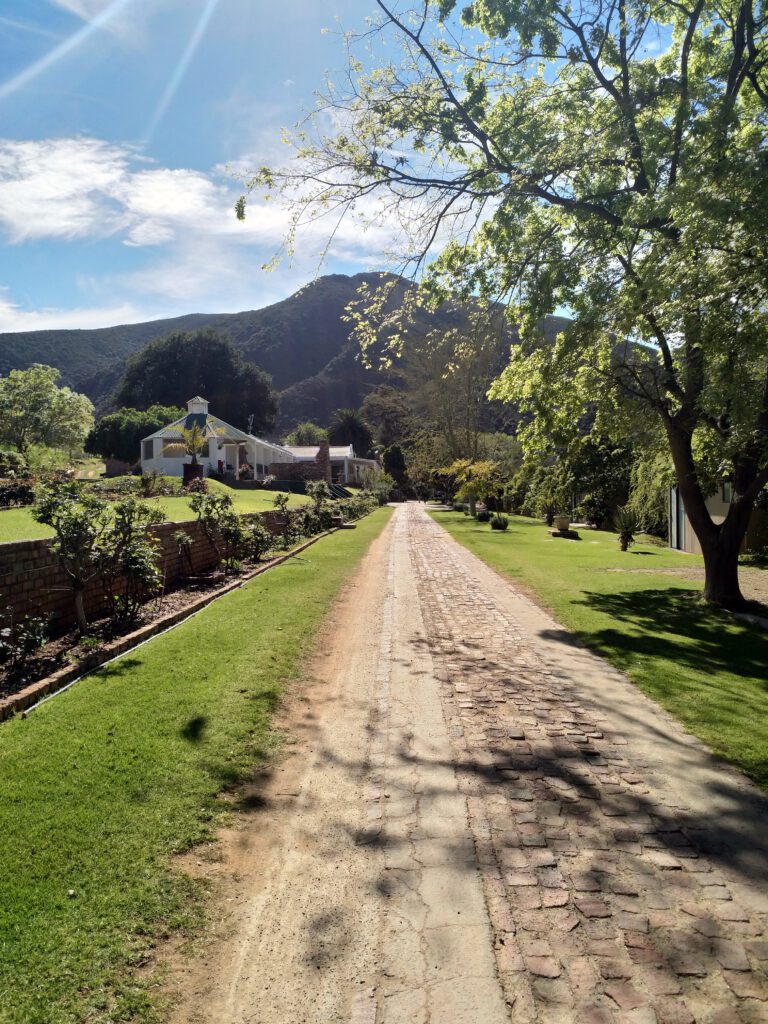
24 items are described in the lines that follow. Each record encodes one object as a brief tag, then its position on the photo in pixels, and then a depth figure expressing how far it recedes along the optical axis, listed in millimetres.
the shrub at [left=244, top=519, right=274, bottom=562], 14102
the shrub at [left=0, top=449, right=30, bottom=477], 20578
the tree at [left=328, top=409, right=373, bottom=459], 96062
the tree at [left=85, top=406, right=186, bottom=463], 58906
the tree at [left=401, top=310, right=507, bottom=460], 41688
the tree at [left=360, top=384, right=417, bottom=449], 95512
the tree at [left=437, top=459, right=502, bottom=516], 35000
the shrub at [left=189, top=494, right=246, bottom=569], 12500
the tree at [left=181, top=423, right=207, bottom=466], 32031
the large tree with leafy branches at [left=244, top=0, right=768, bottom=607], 7945
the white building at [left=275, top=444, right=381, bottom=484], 66500
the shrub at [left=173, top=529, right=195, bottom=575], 10782
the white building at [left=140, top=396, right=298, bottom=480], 45688
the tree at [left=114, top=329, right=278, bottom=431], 85688
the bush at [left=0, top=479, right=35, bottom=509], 15656
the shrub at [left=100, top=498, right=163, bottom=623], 7691
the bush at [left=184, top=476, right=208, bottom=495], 25016
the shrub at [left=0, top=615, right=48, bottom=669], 5738
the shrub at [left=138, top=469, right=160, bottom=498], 24078
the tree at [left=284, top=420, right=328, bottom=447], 92688
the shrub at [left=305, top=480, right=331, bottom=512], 29528
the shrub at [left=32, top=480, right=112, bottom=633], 6812
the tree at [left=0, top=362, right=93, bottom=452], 46406
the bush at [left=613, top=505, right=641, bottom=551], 22453
